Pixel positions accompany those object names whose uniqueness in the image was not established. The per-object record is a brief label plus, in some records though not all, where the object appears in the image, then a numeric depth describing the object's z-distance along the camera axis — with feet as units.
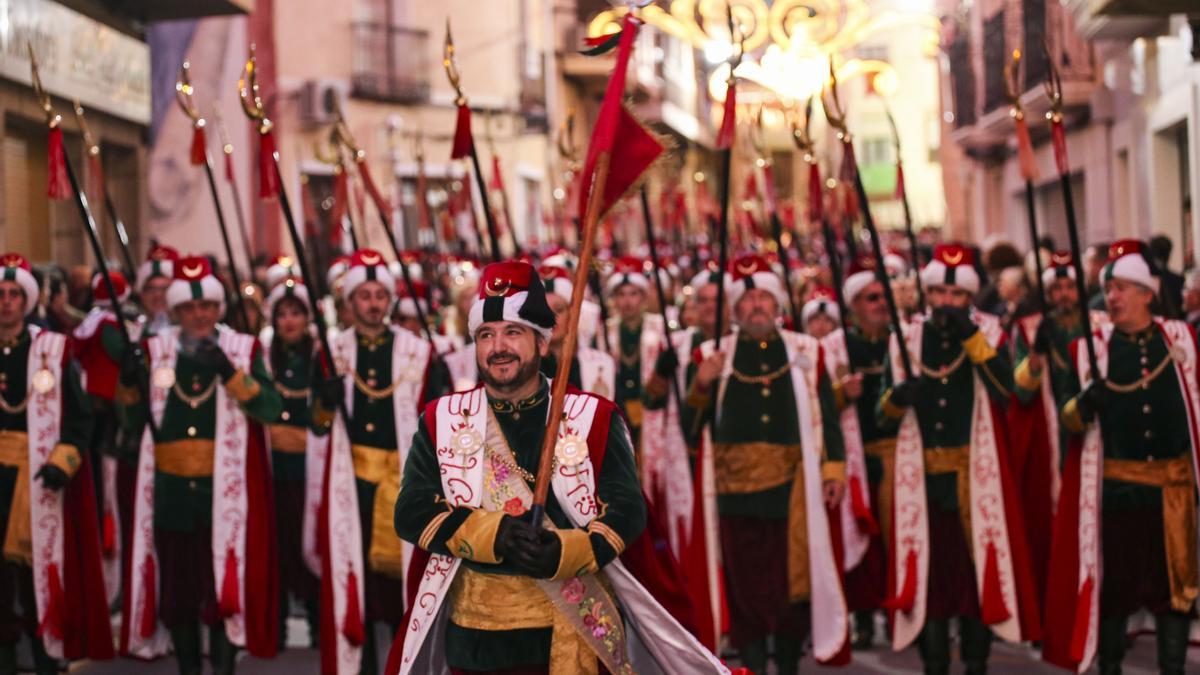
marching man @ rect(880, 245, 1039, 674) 29.12
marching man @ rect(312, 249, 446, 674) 28.89
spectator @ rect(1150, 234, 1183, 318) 32.37
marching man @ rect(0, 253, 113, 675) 29.17
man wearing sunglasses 31.63
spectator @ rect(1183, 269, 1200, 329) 35.31
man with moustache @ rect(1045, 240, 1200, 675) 27.43
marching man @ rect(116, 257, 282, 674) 29.19
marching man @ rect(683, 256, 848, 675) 28.89
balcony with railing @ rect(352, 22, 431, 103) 96.63
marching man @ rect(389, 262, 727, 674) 17.93
